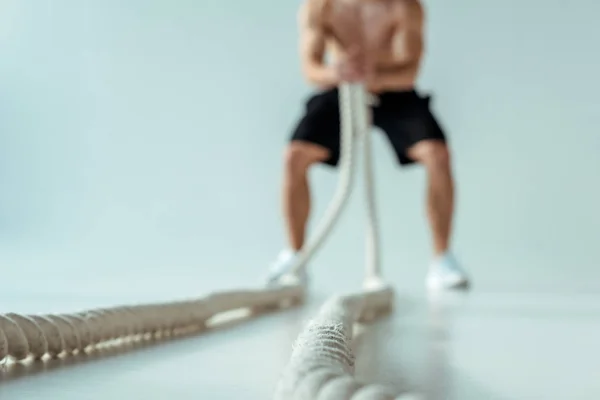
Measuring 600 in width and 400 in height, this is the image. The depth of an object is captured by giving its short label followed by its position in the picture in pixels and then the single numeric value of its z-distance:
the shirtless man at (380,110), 5.19
